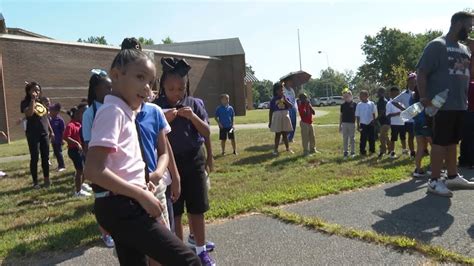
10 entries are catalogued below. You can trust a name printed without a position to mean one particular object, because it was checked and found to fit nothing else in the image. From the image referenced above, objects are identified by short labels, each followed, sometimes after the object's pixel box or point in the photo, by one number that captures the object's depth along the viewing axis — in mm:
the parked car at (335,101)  83375
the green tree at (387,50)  80500
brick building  25641
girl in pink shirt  2375
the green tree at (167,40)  103250
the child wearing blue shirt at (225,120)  12633
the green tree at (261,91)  117806
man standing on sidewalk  5738
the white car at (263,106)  84375
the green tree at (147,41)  98094
